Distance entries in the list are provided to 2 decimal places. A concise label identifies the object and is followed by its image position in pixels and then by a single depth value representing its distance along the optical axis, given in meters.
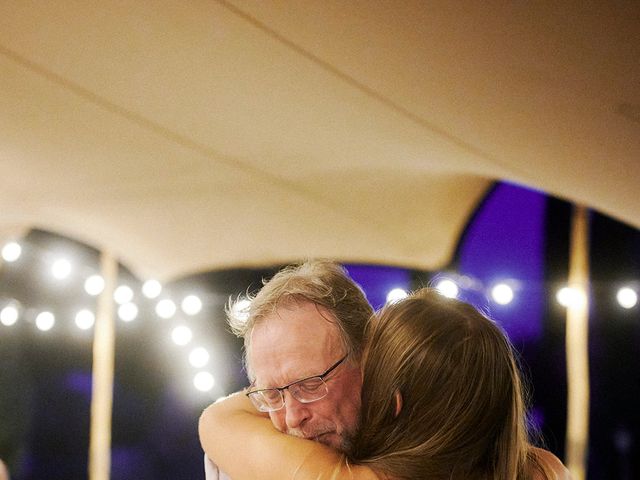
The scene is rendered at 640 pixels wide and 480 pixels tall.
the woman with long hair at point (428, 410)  1.27
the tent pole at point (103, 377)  4.66
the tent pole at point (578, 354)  3.50
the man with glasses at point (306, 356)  1.55
